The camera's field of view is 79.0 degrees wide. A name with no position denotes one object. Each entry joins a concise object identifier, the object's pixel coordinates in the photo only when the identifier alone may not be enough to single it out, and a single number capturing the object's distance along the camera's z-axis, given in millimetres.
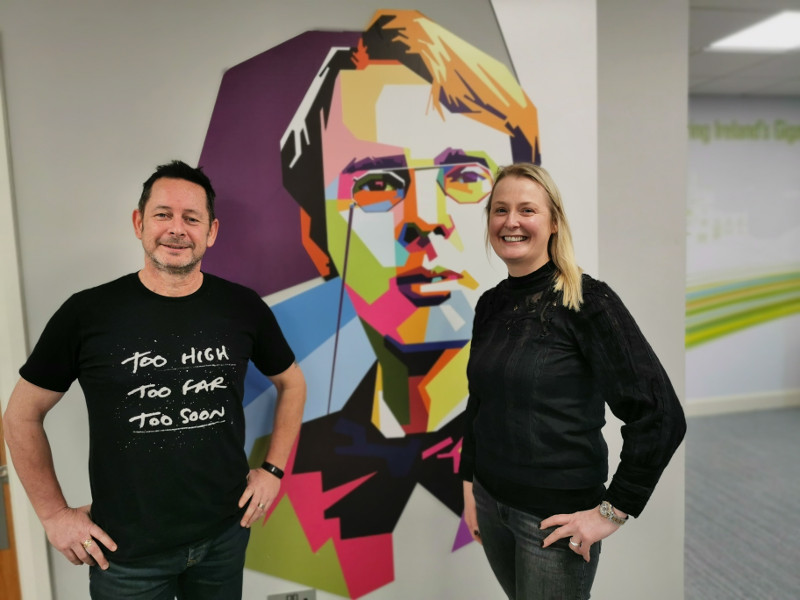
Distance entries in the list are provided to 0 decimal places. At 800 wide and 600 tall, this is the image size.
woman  1055
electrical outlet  1645
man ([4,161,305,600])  1146
